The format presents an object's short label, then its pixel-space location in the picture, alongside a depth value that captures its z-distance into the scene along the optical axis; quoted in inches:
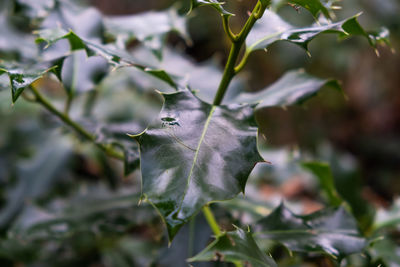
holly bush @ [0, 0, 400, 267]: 12.1
